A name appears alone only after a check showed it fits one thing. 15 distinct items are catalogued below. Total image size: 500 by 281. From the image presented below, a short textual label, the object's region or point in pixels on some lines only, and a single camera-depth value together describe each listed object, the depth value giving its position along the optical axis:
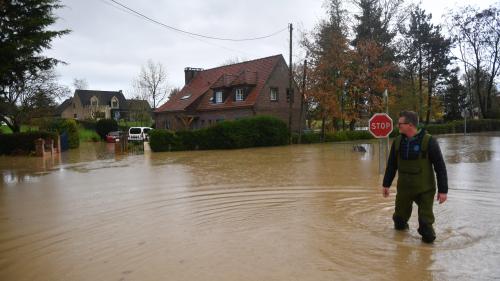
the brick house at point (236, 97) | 38.66
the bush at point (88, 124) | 55.39
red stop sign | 12.36
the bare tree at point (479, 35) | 49.56
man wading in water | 5.88
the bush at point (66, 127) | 36.31
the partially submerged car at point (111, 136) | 44.59
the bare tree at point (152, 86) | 59.69
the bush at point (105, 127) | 48.97
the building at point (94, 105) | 83.62
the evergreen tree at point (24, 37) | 17.44
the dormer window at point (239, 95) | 39.41
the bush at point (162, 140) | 28.38
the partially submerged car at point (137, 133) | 42.28
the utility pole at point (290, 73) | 32.39
